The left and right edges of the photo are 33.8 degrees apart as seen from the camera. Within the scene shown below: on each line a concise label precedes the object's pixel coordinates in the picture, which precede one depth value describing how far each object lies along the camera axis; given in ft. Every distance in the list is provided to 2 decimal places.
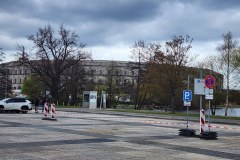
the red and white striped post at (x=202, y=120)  66.03
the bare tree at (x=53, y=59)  258.37
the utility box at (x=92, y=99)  206.08
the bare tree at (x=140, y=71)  236.43
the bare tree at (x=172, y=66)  174.81
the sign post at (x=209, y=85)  67.36
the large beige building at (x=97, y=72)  341.60
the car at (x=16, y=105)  139.64
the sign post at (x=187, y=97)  77.17
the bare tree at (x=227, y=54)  183.21
